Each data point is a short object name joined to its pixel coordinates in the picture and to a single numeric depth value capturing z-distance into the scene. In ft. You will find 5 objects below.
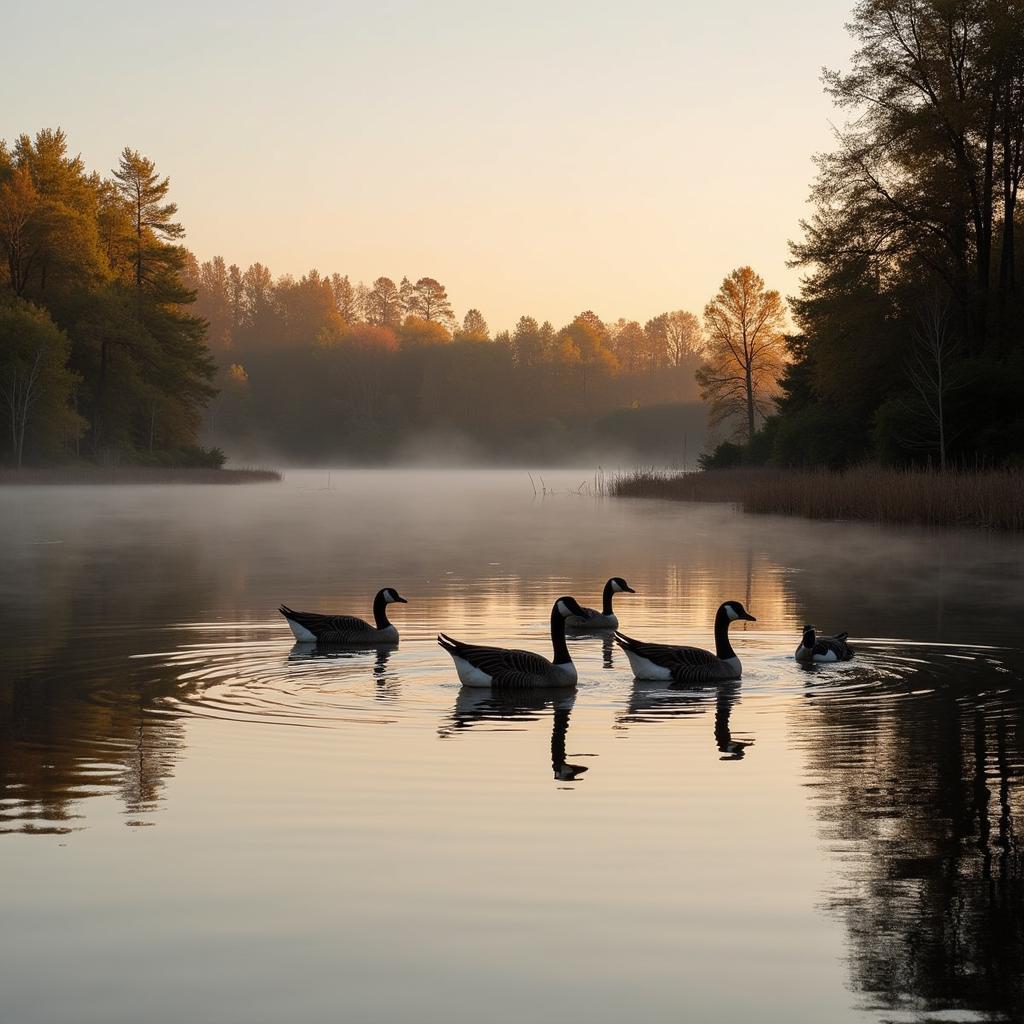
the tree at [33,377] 292.81
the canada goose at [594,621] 67.56
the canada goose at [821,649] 53.21
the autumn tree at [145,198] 383.45
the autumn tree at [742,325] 310.45
